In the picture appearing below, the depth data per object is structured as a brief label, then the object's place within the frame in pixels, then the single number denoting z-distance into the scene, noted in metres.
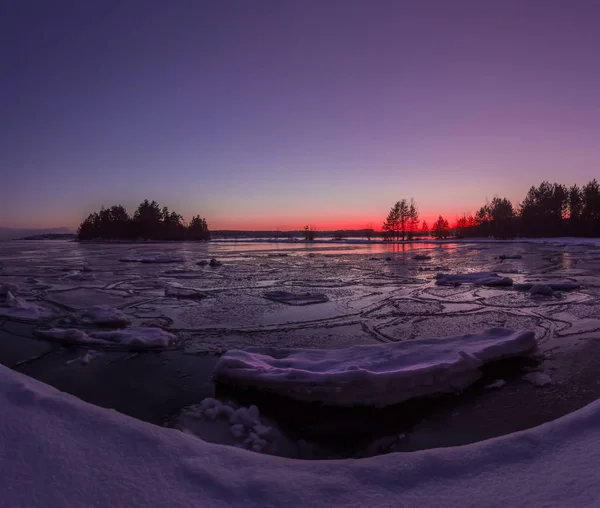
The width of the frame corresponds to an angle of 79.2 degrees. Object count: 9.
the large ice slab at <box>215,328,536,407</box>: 3.72
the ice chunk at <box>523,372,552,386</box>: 3.98
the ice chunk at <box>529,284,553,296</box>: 9.52
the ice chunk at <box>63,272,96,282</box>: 13.45
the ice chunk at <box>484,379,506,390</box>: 3.96
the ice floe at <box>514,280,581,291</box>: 10.44
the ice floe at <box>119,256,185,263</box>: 22.19
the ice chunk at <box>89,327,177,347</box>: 5.51
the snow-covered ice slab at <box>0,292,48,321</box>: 7.42
